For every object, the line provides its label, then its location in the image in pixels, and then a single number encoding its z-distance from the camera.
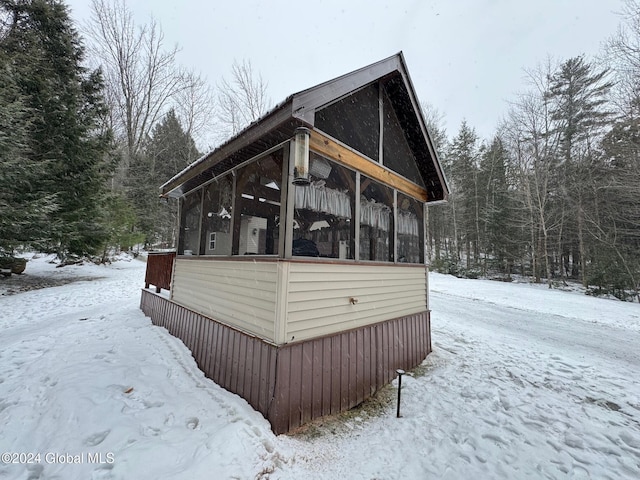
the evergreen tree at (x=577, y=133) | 15.15
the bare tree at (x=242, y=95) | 16.95
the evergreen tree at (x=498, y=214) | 18.45
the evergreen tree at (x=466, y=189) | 20.50
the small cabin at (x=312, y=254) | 3.05
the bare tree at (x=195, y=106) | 18.89
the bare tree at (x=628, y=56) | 10.41
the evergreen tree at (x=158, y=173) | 18.09
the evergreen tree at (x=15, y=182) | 6.72
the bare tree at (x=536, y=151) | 16.28
